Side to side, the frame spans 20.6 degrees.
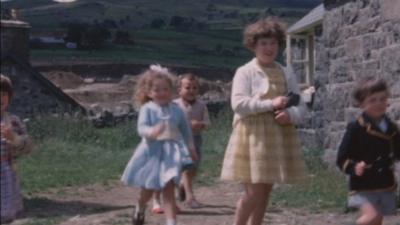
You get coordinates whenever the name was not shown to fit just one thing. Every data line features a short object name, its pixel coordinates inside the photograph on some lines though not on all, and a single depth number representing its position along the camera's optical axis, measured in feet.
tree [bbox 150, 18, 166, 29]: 237.04
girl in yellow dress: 26.13
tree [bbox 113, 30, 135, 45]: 191.11
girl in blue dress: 28.89
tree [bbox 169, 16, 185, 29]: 240.94
